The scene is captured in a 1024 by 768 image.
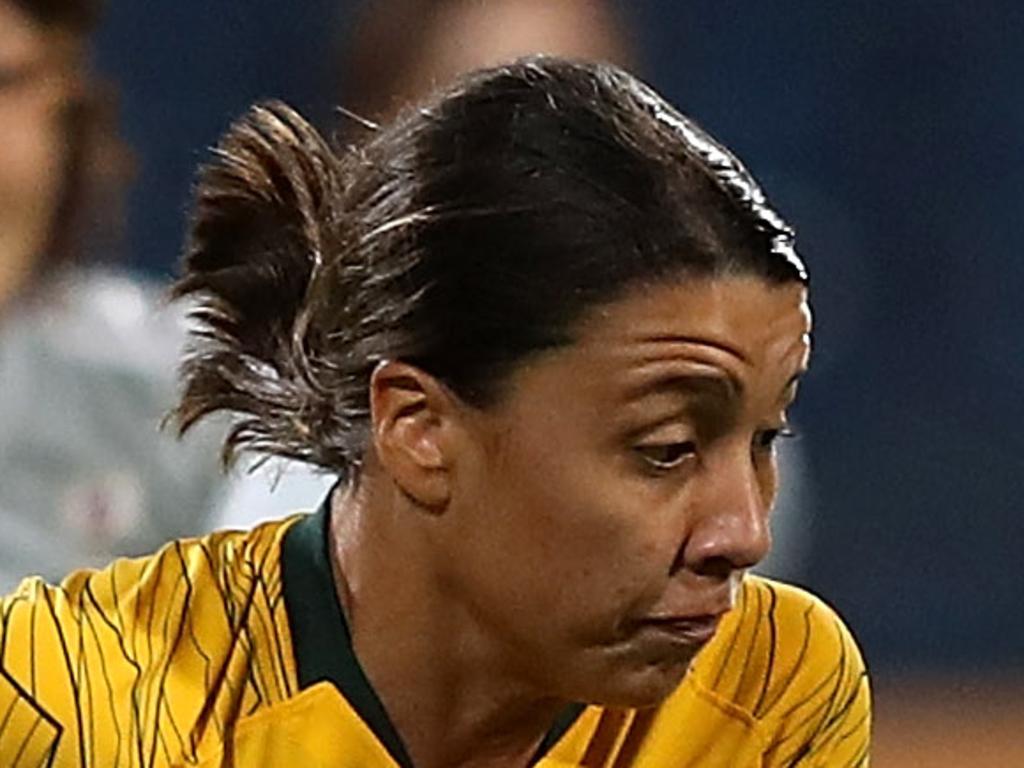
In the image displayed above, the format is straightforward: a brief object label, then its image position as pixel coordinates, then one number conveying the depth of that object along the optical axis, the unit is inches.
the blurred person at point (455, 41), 282.3
